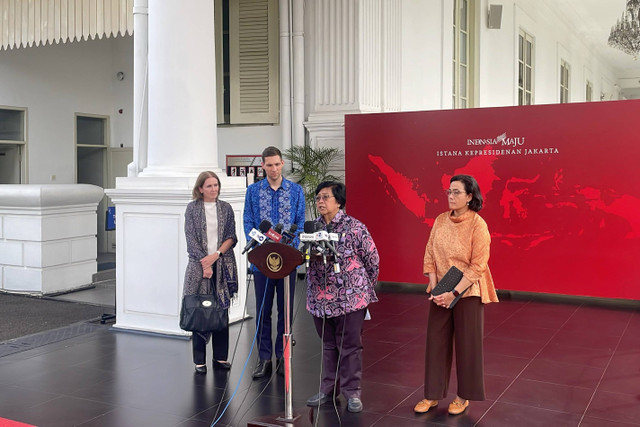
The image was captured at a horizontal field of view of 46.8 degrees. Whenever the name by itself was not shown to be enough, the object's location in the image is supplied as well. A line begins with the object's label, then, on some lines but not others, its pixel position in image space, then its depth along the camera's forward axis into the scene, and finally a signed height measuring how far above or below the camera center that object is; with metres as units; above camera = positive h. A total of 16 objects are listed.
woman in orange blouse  4.05 -0.67
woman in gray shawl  5.00 -0.49
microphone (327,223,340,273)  3.78 -0.36
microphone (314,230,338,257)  3.79 -0.32
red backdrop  7.30 -0.07
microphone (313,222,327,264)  3.79 -0.33
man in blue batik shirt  5.03 -0.25
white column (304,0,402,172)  8.91 +1.40
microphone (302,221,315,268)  3.79 -0.30
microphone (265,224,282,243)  3.83 -0.30
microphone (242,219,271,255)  3.86 -0.29
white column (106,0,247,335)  6.28 +0.09
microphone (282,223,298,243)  3.85 -0.31
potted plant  8.77 +0.14
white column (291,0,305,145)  9.18 +1.33
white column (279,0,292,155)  9.22 +1.28
